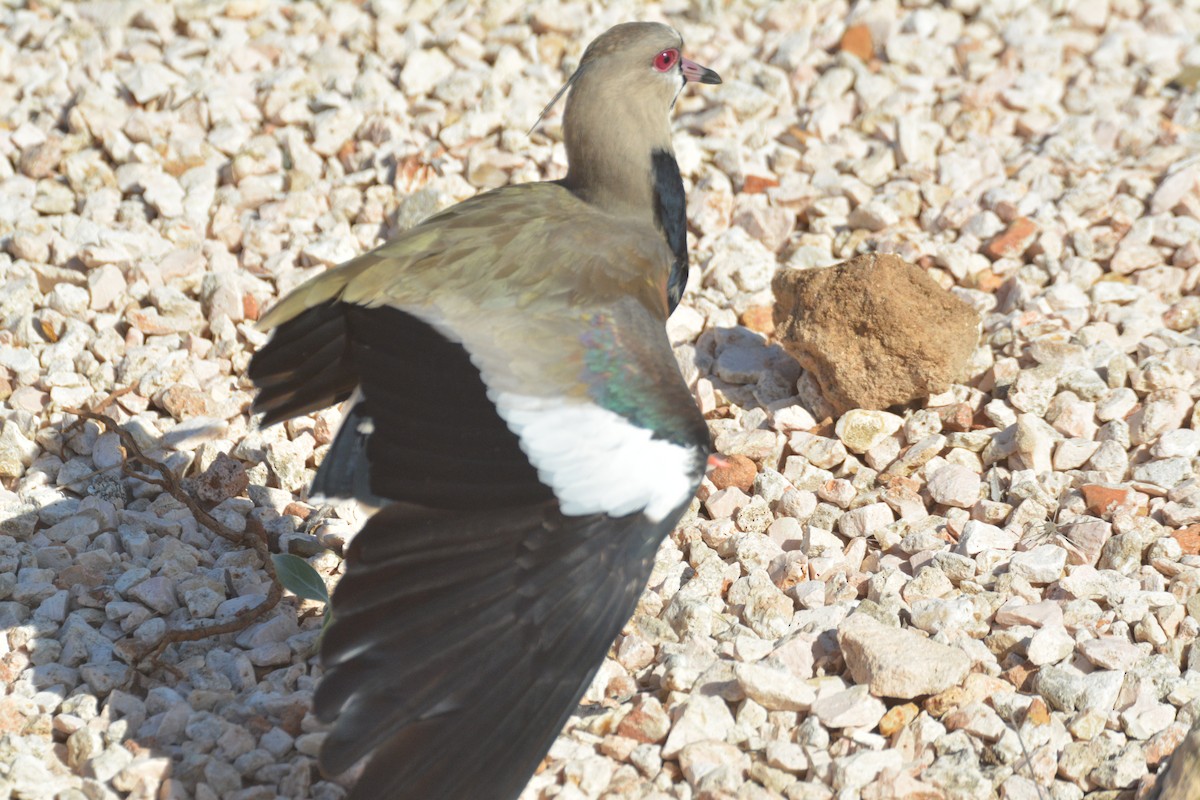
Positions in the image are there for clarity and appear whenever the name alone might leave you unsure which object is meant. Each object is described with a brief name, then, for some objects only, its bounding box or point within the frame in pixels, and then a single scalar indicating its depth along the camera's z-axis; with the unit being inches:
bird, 199.6
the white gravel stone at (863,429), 301.7
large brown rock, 298.0
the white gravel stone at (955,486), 285.3
